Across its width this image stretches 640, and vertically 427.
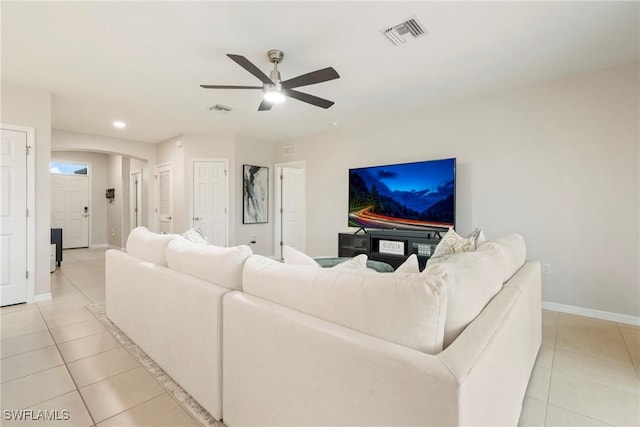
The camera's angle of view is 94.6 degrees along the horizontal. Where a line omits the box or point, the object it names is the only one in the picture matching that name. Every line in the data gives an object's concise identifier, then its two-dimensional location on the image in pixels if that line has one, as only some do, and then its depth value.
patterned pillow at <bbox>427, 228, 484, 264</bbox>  2.28
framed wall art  5.86
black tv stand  3.85
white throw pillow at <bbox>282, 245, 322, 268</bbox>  1.59
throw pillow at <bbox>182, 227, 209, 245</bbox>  2.55
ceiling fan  2.33
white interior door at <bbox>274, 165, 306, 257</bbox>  6.35
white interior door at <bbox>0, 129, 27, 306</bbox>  3.24
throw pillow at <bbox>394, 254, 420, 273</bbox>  1.52
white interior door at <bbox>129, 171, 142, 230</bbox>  6.80
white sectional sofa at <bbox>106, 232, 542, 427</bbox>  0.86
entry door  7.46
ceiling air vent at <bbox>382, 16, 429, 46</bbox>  2.23
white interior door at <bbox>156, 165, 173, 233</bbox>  5.93
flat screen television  3.76
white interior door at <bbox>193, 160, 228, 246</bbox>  5.57
